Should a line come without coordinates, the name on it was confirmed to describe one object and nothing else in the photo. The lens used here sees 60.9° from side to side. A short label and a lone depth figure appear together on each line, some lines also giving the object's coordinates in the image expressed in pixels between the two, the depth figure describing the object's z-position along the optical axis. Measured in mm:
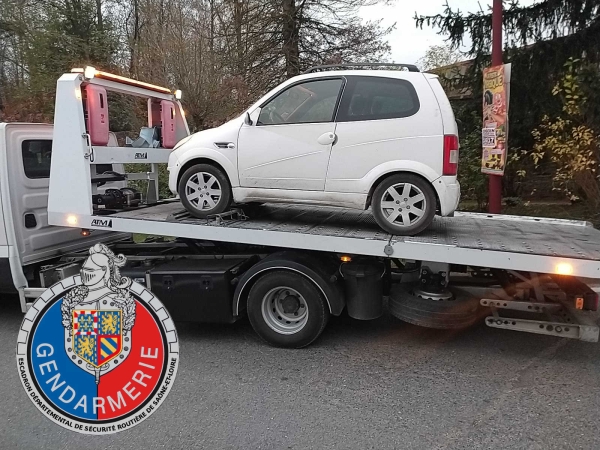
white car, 4672
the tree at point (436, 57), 22623
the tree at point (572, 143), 8430
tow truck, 4465
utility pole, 7594
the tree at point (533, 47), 8883
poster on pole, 7234
